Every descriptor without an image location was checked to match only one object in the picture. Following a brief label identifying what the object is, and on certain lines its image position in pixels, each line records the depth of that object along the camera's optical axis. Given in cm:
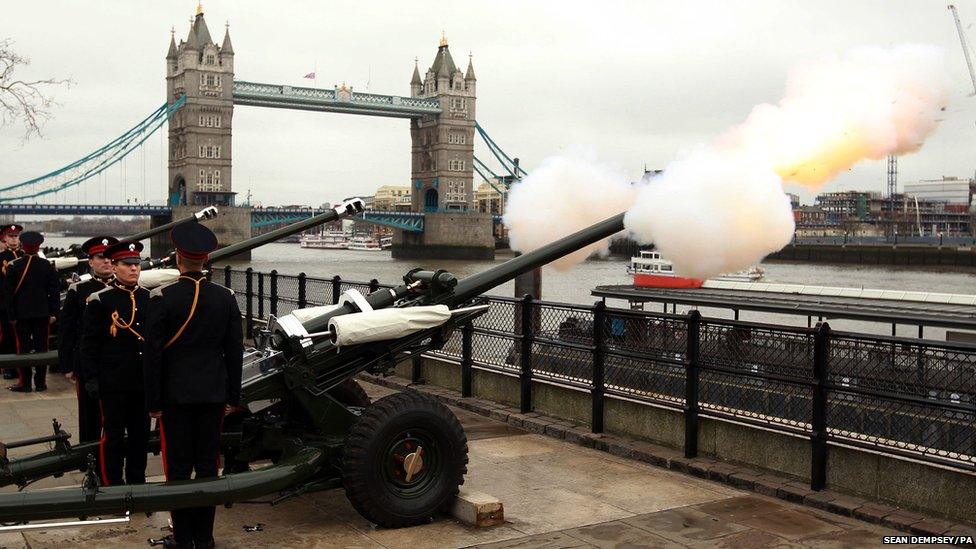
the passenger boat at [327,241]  15412
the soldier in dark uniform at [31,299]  1169
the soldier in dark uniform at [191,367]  569
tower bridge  10238
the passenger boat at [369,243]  14315
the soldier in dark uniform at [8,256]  1195
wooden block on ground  637
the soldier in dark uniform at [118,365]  663
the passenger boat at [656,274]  4759
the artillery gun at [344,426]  613
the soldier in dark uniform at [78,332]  764
